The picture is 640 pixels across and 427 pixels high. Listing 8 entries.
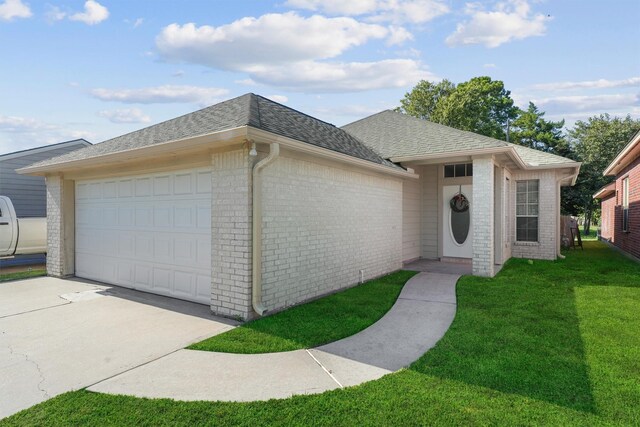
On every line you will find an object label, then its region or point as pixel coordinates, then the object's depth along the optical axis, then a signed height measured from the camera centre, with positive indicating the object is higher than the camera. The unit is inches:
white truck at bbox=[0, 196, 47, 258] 422.0 -31.2
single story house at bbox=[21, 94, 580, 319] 210.7 +2.1
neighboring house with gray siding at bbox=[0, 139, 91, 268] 490.0 +34.2
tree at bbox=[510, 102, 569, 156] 1179.3 +268.2
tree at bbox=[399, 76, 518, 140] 1122.0 +354.9
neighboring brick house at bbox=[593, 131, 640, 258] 444.3 +11.9
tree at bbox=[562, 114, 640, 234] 984.3 +144.4
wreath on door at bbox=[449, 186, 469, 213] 426.0 +4.9
